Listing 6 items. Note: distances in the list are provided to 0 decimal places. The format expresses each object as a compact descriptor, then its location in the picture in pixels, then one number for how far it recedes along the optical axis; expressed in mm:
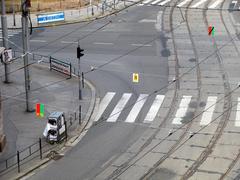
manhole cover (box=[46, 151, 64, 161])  34494
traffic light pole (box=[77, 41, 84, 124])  40816
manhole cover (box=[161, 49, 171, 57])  54812
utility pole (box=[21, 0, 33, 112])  39219
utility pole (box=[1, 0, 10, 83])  46347
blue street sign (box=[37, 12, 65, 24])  67625
